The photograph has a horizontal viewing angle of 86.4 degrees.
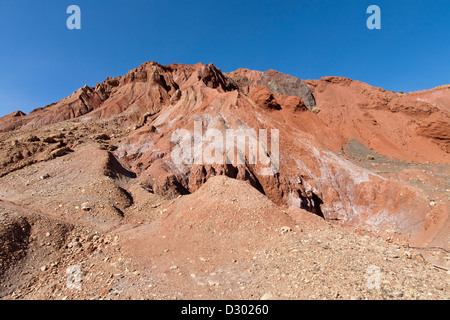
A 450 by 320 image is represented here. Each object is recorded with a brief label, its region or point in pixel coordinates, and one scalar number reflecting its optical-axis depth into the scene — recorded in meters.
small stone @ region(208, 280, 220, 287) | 5.96
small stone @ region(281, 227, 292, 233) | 8.38
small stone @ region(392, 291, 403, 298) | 4.70
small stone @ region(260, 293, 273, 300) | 5.17
